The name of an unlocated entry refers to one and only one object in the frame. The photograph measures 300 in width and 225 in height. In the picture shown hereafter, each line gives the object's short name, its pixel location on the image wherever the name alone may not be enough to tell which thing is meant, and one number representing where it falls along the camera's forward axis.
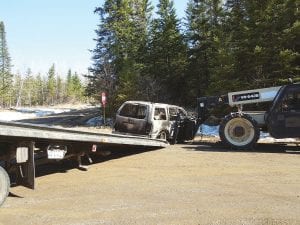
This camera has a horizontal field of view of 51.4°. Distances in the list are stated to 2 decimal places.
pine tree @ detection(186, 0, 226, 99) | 28.76
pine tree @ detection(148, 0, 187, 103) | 30.62
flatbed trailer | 5.31
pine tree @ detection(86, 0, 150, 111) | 29.17
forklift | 9.78
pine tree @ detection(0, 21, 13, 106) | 69.93
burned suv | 11.14
